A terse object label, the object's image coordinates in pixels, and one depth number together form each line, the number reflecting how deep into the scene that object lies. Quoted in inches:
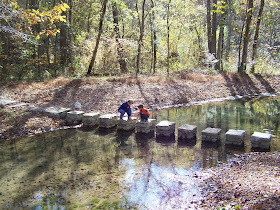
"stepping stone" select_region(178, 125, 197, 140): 387.7
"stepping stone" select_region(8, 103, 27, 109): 475.2
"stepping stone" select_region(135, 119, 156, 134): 419.9
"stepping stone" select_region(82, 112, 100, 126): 466.6
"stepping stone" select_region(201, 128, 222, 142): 368.2
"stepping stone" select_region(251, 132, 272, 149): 335.0
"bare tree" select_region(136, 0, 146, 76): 775.1
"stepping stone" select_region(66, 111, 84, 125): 473.2
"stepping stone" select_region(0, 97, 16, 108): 466.0
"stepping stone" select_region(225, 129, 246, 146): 348.8
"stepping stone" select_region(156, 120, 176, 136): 401.4
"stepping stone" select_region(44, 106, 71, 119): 472.4
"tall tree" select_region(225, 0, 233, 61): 1196.1
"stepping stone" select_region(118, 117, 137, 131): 437.9
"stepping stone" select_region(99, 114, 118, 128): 454.6
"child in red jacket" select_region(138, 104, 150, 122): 415.2
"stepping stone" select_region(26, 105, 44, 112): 477.7
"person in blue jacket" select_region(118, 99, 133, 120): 436.5
